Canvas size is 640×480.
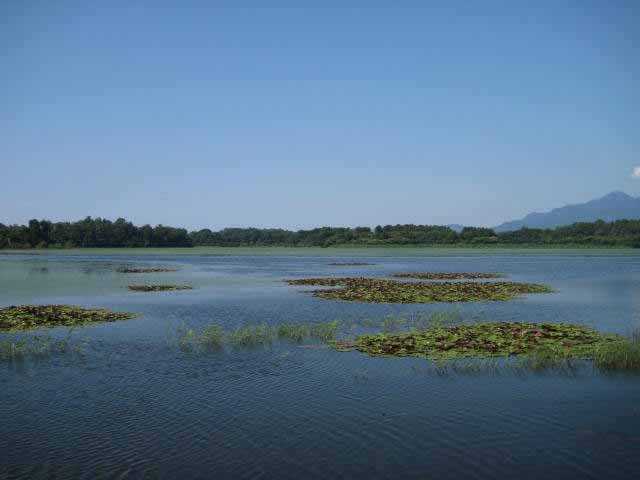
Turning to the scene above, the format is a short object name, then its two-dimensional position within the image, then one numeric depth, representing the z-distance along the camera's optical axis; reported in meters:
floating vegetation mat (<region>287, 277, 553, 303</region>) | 27.56
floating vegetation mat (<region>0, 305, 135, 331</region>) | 19.36
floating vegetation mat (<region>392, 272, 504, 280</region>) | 42.59
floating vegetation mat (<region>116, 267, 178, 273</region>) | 52.22
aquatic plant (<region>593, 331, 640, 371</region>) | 13.28
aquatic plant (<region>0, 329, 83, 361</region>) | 14.84
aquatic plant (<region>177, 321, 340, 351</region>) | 16.25
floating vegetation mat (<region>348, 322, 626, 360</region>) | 14.38
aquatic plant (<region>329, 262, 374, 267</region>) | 65.31
